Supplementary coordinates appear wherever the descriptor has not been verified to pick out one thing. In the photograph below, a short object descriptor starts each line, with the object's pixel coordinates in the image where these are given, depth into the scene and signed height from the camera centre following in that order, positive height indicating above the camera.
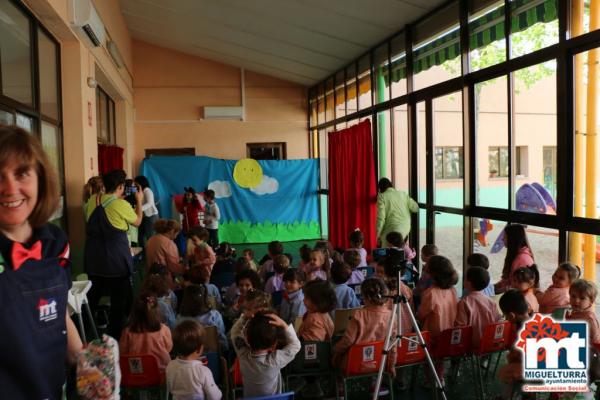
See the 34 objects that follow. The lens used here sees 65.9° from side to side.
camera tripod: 2.30 -0.82
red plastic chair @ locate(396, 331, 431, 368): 2.54 -0.92
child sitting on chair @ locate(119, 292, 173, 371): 2.44 -0.78
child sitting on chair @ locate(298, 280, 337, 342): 2.63 -0.71
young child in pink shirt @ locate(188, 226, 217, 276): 4.10 -0.59
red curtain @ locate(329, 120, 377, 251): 5.95 +0.01
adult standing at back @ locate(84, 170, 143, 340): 3.26 -0.42
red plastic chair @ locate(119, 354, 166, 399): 2.25 -0.91
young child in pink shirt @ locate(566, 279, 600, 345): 2.36 -0.62
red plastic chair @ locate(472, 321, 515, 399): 2.55 -0.89
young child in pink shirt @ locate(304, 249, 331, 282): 3.71 -0.65
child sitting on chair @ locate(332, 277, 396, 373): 2.52 -0.75
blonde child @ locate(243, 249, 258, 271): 4.09 -0.64
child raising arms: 2.08 -0.76
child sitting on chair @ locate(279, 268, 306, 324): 3.03 -0.73
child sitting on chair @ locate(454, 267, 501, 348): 2.75 -0.75
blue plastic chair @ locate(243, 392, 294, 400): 1.76 -0.81
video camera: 2.44 -0.41
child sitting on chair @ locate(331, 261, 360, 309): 3.19 -0.71
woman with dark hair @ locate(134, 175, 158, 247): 6.79 -0.37
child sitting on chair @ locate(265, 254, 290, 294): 3.60 -0.71
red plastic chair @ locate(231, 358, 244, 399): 2.33 -0.96
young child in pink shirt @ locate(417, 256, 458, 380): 2.78 -0.72
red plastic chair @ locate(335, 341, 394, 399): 2.38 -0.92
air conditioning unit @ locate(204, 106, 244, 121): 9.24 +1.52
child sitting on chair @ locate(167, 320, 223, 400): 2.06 -0.83
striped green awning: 3.42 +1.34
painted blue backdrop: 8.58 -0.11
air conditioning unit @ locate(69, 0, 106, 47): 3.89 +1.50
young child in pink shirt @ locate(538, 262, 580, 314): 2.75 -0.64
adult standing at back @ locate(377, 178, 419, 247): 5.09 -0.28
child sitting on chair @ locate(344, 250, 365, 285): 3.78 -0.66
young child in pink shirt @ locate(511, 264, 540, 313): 2.79 -0.61
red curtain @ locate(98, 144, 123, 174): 6.22 +0.46
